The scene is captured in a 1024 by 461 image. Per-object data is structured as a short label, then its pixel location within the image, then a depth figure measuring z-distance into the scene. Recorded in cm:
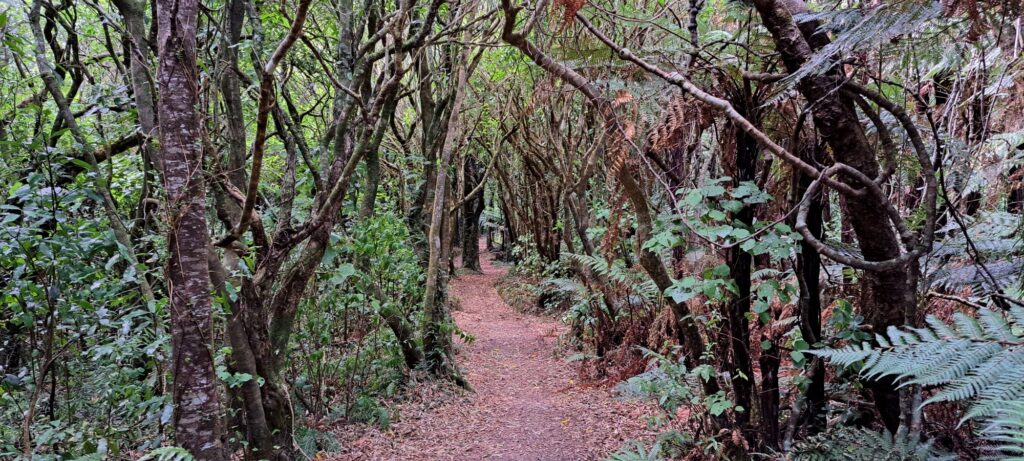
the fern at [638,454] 358
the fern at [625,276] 582
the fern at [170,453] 247
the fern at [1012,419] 121
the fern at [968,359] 151
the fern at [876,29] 205
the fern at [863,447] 233
